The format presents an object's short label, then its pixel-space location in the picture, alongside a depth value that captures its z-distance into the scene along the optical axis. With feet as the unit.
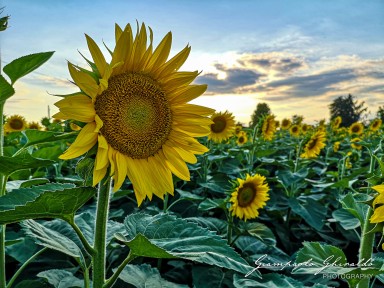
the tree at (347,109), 98.48
